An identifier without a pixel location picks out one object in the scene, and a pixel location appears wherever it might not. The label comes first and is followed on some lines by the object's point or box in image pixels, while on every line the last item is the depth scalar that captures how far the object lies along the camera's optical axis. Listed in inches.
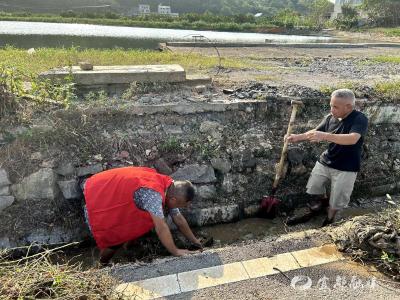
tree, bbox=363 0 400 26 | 1392.7
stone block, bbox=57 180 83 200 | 175.9
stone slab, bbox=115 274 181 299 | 110.7
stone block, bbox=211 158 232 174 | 204.7
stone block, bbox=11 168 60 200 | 170.9
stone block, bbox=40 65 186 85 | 223.5
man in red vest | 134.3
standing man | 166.2
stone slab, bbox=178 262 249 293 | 116.0
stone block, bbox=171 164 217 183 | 193.9
